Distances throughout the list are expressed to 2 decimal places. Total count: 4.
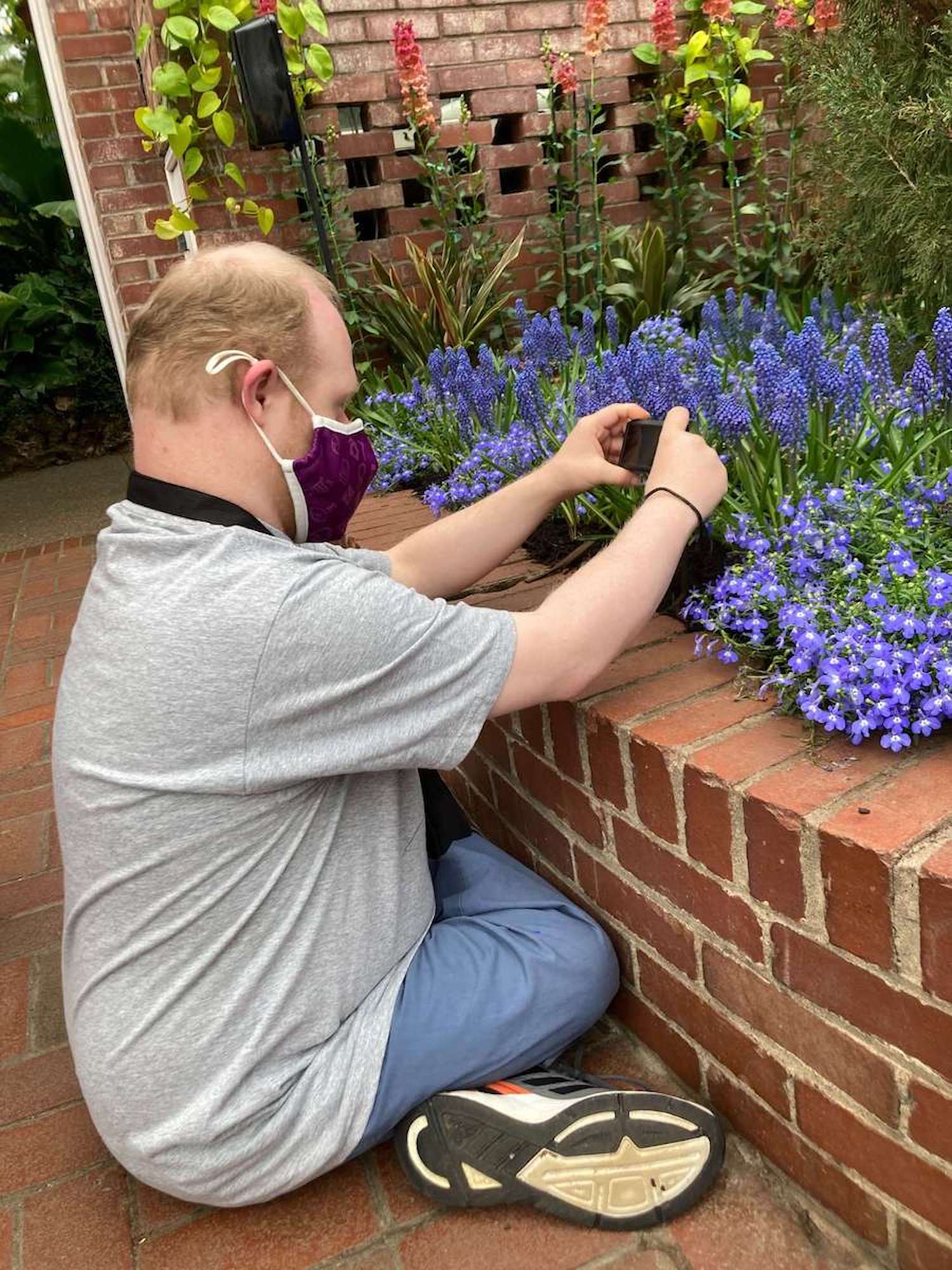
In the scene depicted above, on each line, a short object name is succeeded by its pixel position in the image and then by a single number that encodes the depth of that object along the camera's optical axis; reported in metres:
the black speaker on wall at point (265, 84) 3.53
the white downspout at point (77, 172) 5.26
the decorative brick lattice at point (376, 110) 4.58
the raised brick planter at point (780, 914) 1.18
